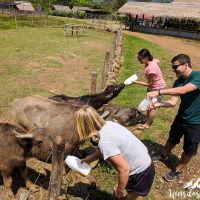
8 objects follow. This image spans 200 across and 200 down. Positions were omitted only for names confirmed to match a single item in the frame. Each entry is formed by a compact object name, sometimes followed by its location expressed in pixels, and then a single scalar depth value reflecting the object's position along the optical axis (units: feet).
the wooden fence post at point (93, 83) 19.16
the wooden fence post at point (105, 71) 24.01
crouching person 8.59
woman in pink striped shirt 16.90
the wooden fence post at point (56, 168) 8.73
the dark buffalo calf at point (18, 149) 11.72
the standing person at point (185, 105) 11.95
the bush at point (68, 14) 155.18
